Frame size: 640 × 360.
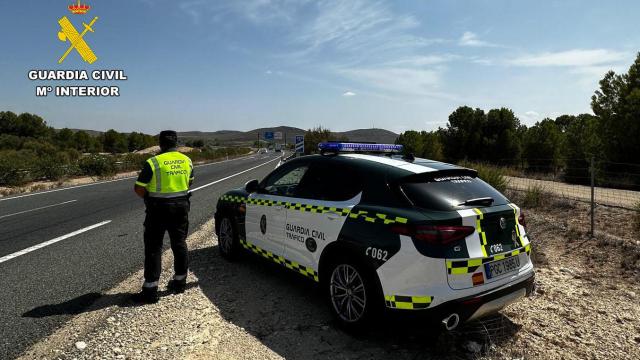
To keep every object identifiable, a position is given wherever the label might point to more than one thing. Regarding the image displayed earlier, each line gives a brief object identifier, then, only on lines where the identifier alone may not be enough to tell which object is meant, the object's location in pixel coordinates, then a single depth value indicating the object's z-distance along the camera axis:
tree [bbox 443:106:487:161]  25.61
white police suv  2.83
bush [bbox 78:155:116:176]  22.62
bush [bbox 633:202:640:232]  6.57
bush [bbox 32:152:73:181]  19.19
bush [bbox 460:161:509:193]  10.13
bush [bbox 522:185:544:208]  9.31
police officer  4.23
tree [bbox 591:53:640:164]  15.25
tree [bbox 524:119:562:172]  22.50
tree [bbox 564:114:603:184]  16.91
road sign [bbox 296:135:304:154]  20.80
